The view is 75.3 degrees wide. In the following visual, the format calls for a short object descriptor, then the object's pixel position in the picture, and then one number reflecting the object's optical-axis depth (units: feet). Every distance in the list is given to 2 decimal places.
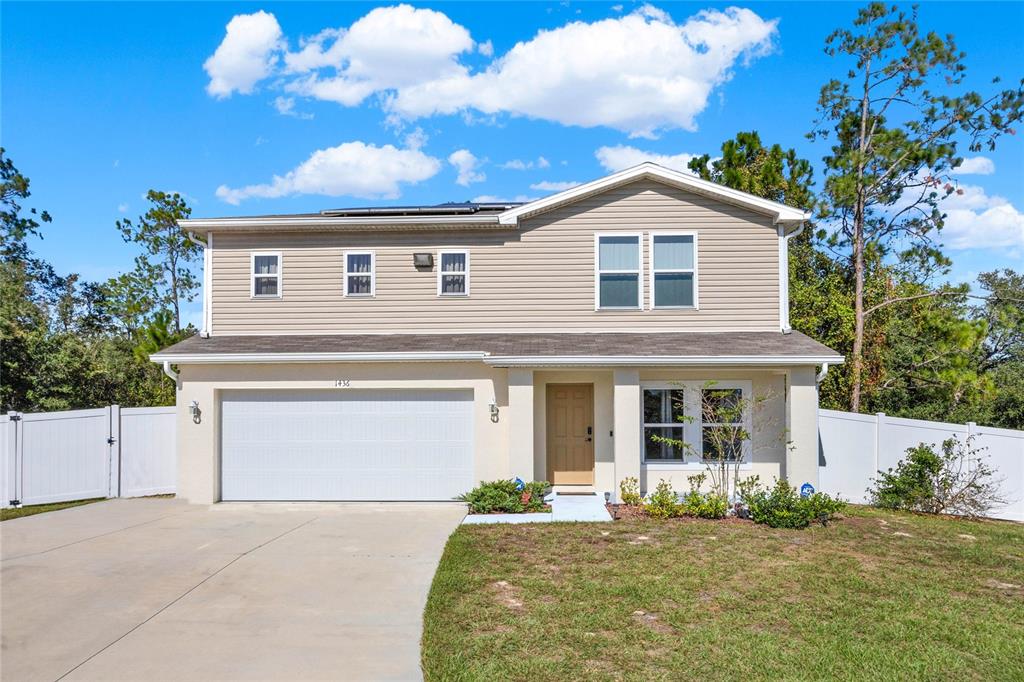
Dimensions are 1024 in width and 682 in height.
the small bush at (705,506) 36.27
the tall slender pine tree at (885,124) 61.47
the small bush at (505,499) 37.60
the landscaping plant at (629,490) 39.50
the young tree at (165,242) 96.12
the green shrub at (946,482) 37.93
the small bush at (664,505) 36.70
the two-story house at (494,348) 40.57
